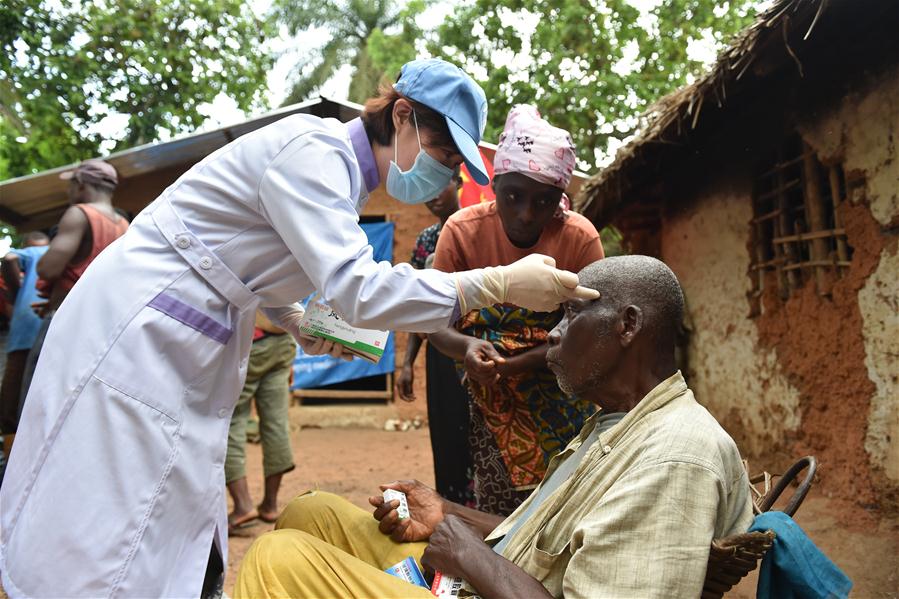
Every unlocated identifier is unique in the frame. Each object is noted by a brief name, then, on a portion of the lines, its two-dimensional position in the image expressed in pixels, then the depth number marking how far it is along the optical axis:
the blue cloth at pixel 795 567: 1.57
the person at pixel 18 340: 4.41
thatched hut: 4.07
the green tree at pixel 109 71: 10.62
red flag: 6.37
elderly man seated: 1.58
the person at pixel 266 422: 4.86
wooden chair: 1.55
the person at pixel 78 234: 3.78
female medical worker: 1.79
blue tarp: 9.62
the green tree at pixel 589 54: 11.95
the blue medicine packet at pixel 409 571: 2.05
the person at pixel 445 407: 3.83
